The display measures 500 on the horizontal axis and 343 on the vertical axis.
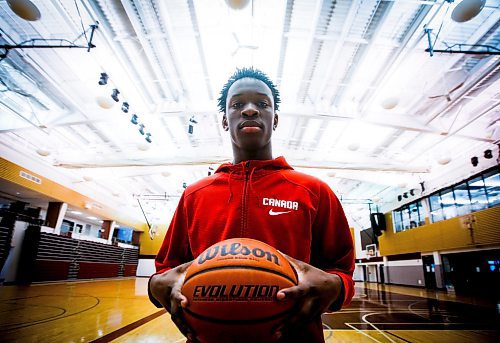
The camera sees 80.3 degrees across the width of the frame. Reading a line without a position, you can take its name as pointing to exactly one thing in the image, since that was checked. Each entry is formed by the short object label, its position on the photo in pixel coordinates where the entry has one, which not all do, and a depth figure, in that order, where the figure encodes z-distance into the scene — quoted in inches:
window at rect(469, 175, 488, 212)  369.7
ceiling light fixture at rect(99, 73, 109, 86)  243.4
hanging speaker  628.7
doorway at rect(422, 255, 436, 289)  477.3
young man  33.3
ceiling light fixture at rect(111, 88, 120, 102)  259.6
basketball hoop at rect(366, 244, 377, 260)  669.3
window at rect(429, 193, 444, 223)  458.2
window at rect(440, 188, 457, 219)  429.1
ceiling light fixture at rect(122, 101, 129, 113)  281.4
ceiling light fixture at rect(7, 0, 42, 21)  148.3
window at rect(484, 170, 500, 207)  344.5
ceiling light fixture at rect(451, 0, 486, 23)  143.6
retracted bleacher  384.5
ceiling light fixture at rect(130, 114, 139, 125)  301.4
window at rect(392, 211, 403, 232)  580.4
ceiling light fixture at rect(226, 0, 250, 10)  144.7
